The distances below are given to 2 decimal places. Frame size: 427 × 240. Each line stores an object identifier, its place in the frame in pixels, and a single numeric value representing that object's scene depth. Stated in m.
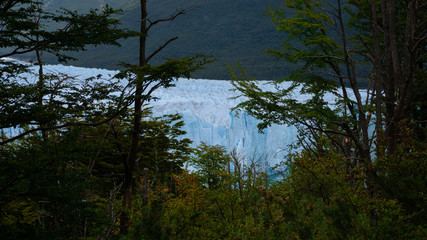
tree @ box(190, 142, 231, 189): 29.47
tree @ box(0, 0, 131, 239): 10.48
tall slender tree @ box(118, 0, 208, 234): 14.11
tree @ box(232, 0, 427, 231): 12.41
